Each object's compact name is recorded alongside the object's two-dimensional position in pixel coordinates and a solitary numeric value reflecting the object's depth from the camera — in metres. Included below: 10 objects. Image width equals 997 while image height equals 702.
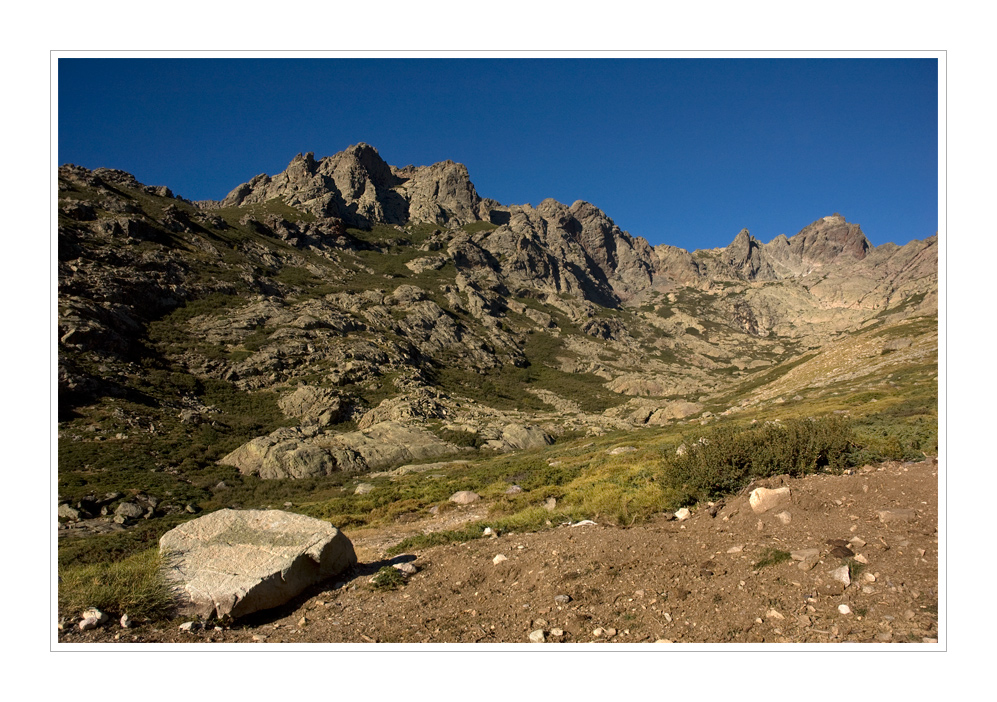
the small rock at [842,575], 6.37
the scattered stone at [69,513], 22.61
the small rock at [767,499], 8.90
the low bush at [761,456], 10.77
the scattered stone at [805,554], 6.98
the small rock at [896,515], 7.71
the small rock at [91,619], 6.52
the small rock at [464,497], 20.11
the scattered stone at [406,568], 8.91
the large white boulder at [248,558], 7.17
